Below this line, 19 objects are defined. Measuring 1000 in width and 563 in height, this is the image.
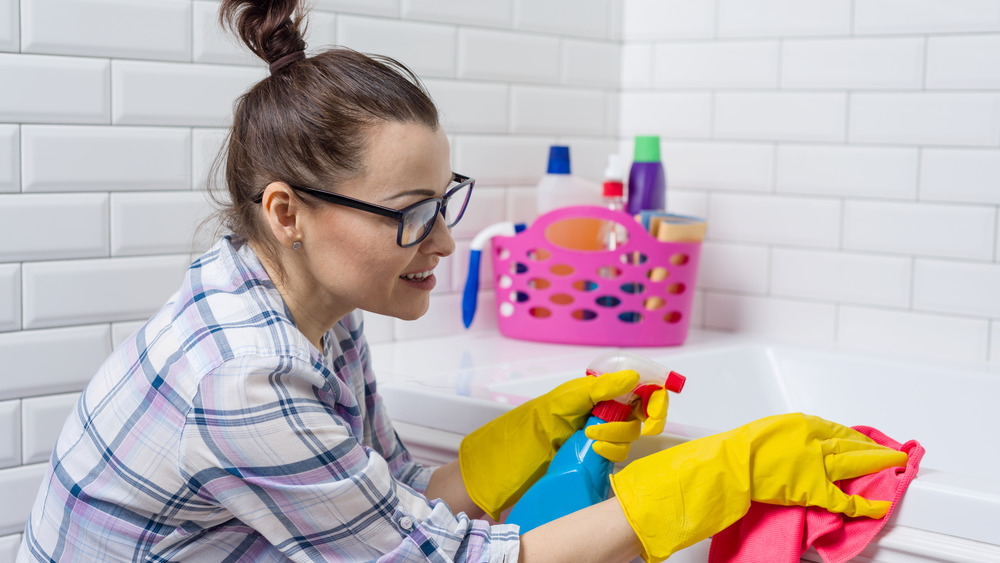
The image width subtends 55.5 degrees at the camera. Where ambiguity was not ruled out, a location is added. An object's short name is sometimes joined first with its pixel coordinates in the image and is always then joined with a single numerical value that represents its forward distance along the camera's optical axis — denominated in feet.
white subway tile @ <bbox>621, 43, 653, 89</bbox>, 6.00
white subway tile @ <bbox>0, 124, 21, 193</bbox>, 3.71
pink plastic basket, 5.03
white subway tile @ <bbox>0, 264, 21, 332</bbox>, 3.75
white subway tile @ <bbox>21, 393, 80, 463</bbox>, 3.87
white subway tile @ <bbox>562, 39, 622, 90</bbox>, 5.79
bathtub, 4.11
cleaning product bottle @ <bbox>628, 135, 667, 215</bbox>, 5.37
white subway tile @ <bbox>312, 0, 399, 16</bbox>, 4.62
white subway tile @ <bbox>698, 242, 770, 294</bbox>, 5.60
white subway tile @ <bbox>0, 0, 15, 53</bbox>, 3.66
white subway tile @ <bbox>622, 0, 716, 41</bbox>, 5.72
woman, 2.74
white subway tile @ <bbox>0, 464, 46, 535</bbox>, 3.84
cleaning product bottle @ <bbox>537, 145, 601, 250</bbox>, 5.27
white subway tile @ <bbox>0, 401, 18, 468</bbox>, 3.80
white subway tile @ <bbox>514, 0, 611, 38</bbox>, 5.50
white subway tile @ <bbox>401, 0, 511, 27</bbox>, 4.99
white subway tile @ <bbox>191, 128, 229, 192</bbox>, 4.26
